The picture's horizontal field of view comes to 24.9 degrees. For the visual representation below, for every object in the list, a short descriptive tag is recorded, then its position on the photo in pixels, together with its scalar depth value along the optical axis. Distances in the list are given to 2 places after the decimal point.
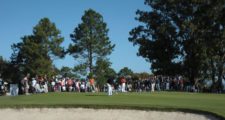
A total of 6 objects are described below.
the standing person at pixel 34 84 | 41.82
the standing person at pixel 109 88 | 35.33
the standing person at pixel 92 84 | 43.75
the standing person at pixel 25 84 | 39.09
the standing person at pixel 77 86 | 45.52
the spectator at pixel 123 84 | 42.07
